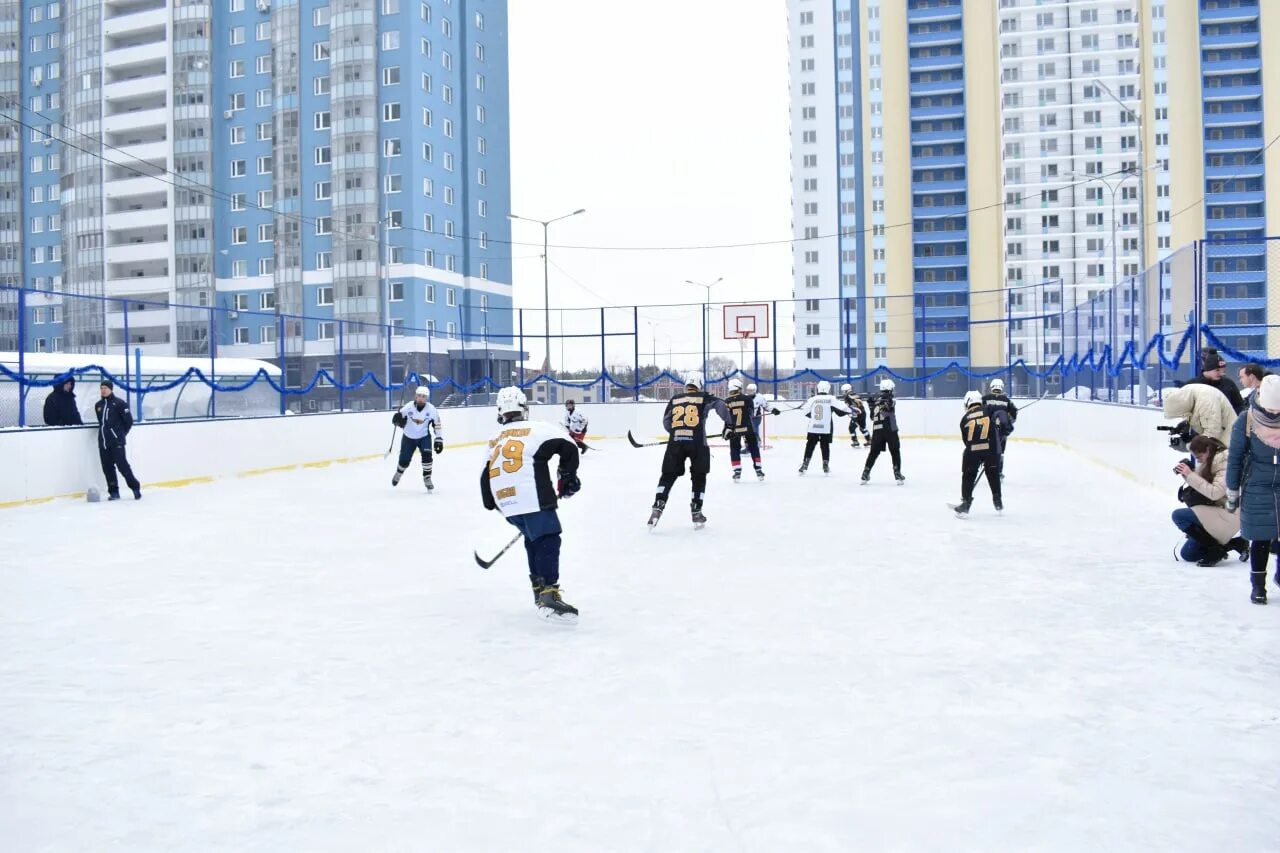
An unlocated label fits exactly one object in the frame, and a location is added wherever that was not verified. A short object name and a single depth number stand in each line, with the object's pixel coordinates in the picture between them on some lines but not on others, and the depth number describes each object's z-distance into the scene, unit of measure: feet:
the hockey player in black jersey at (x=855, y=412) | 70.23
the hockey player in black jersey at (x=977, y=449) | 36.60
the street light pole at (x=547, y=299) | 94.53
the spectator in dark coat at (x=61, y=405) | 47.65
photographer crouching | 25.29
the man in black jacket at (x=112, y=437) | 46.68
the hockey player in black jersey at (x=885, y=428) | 48.55
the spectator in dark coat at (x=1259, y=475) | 20.45
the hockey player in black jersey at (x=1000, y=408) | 39.45
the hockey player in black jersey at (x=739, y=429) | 51.96
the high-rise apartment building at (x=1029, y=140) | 224.53
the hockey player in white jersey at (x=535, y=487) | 21.42
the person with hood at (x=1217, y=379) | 29.63
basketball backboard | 91.04
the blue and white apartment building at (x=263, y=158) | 167.02
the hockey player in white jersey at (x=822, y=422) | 54.24
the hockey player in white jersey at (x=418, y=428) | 50.37
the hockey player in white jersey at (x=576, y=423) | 68.13
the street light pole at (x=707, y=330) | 91.61
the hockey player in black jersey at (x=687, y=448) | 35.42
